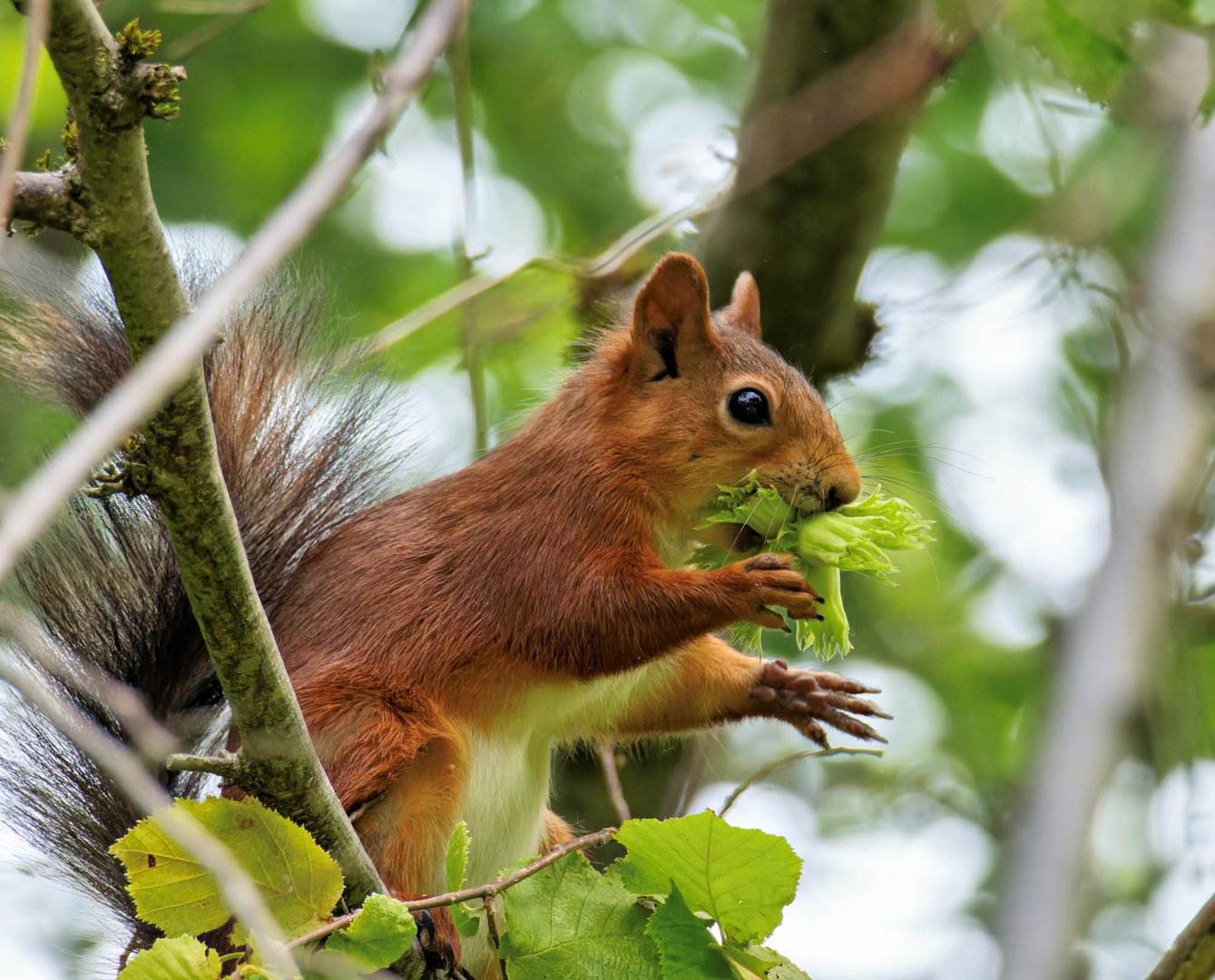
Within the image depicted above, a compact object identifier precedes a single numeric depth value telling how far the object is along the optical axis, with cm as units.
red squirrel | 362
